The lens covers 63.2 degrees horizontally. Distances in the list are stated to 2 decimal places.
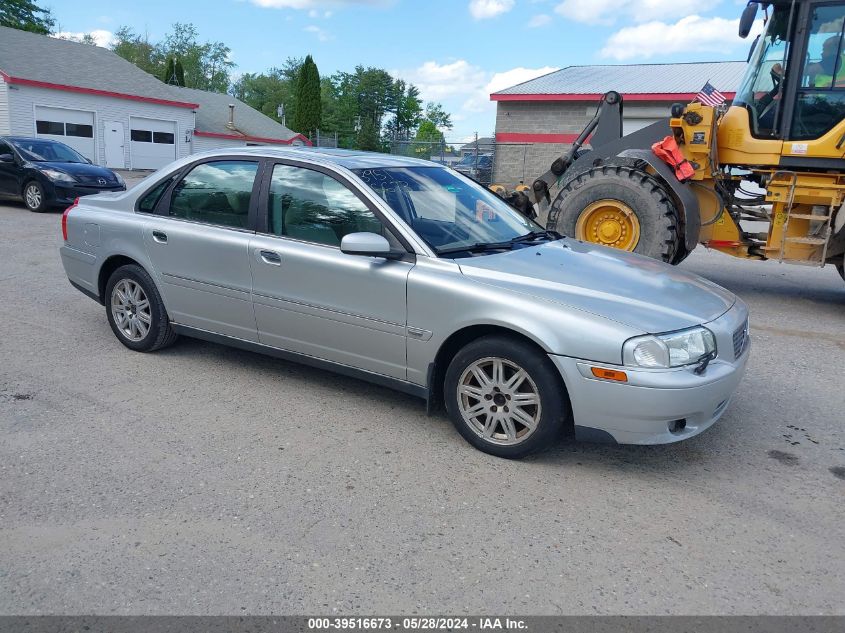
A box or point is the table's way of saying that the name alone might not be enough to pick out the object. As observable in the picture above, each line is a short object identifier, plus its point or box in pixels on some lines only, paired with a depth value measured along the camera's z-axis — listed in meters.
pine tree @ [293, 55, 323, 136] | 54.31
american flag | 9.01
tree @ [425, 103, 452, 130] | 101.12
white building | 26.50
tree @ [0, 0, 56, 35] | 50.62
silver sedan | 3.48
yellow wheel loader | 7.60
